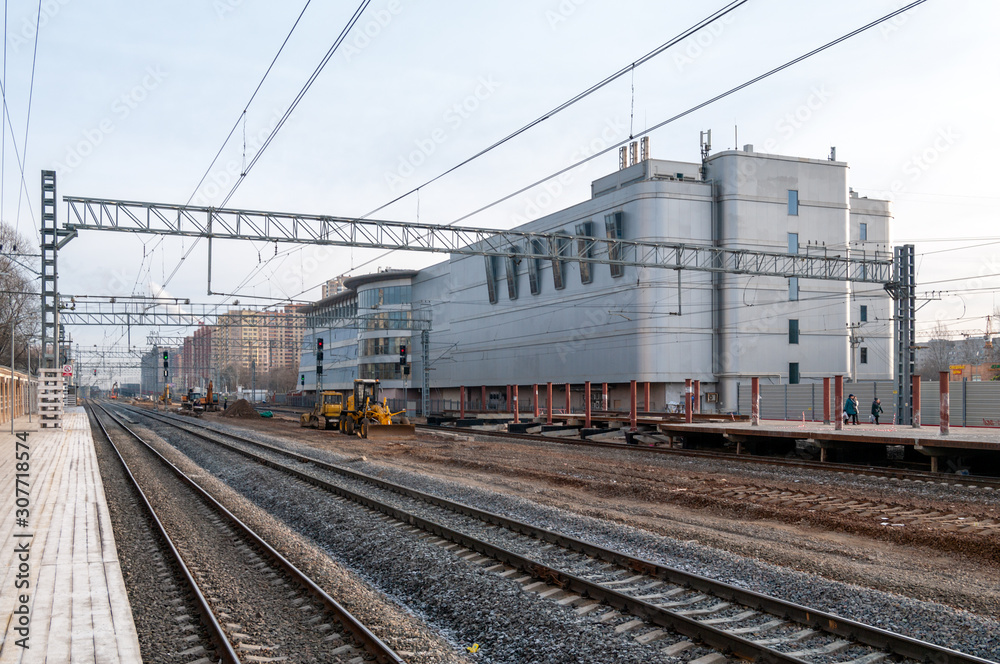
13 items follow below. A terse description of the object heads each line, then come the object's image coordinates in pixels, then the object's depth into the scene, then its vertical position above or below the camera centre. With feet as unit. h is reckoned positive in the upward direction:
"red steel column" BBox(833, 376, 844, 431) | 78.60 -4.46
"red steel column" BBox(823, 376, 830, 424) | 89.45 -4.87
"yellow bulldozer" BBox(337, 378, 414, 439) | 120.26 -9.00
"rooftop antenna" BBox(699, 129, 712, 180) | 197.06 +54.28
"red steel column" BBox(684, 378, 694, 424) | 103.71 -6.22
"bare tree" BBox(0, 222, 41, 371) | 181.79 +15.13
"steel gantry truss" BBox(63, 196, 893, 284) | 81.35 +15.22
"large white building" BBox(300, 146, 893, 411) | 174.70 +14.73
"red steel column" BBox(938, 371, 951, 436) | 67.53 -3.93
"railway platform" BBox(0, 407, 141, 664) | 21.34 -7.92
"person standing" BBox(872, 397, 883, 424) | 107.00 -7.02
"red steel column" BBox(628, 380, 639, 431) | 107.55 -8.47
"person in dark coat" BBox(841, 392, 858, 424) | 100.01 -6.50
